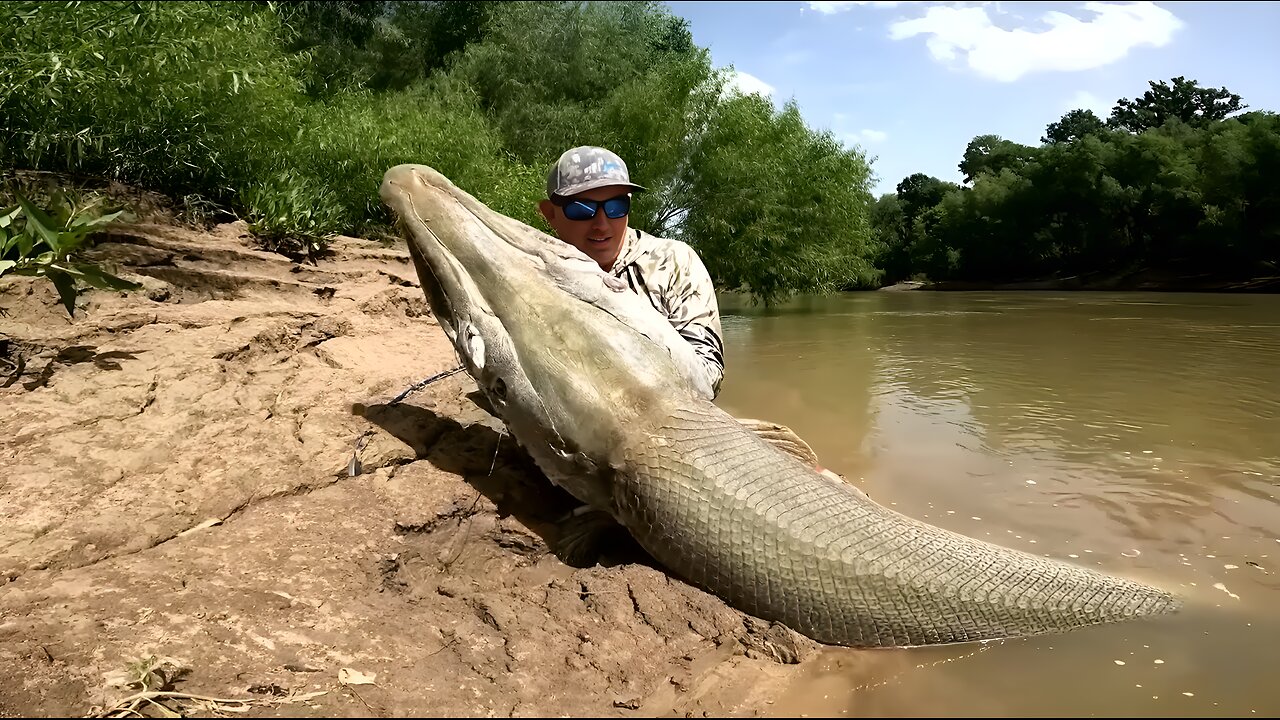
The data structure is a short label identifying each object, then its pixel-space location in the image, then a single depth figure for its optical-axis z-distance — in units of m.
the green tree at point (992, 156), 53.19
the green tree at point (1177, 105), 47.44
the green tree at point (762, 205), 17.03
